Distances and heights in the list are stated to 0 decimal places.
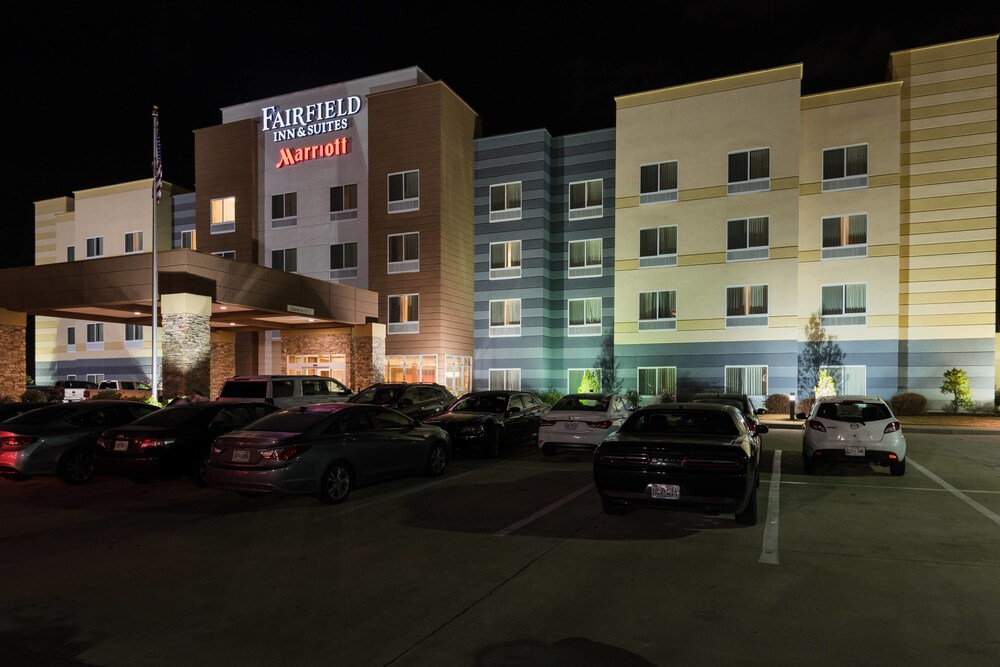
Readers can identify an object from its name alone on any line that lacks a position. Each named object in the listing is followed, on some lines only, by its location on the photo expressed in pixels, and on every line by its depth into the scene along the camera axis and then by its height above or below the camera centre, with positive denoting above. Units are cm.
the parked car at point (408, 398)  1717 -176
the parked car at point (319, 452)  882 -173
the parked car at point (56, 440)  1089 -181
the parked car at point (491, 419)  1423 -199
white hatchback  1155 -190
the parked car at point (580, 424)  1338 -190
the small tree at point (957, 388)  2714 -233
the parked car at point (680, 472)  738 -162
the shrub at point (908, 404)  2727 -302
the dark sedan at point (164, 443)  1056 -182
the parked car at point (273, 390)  1630 -143
